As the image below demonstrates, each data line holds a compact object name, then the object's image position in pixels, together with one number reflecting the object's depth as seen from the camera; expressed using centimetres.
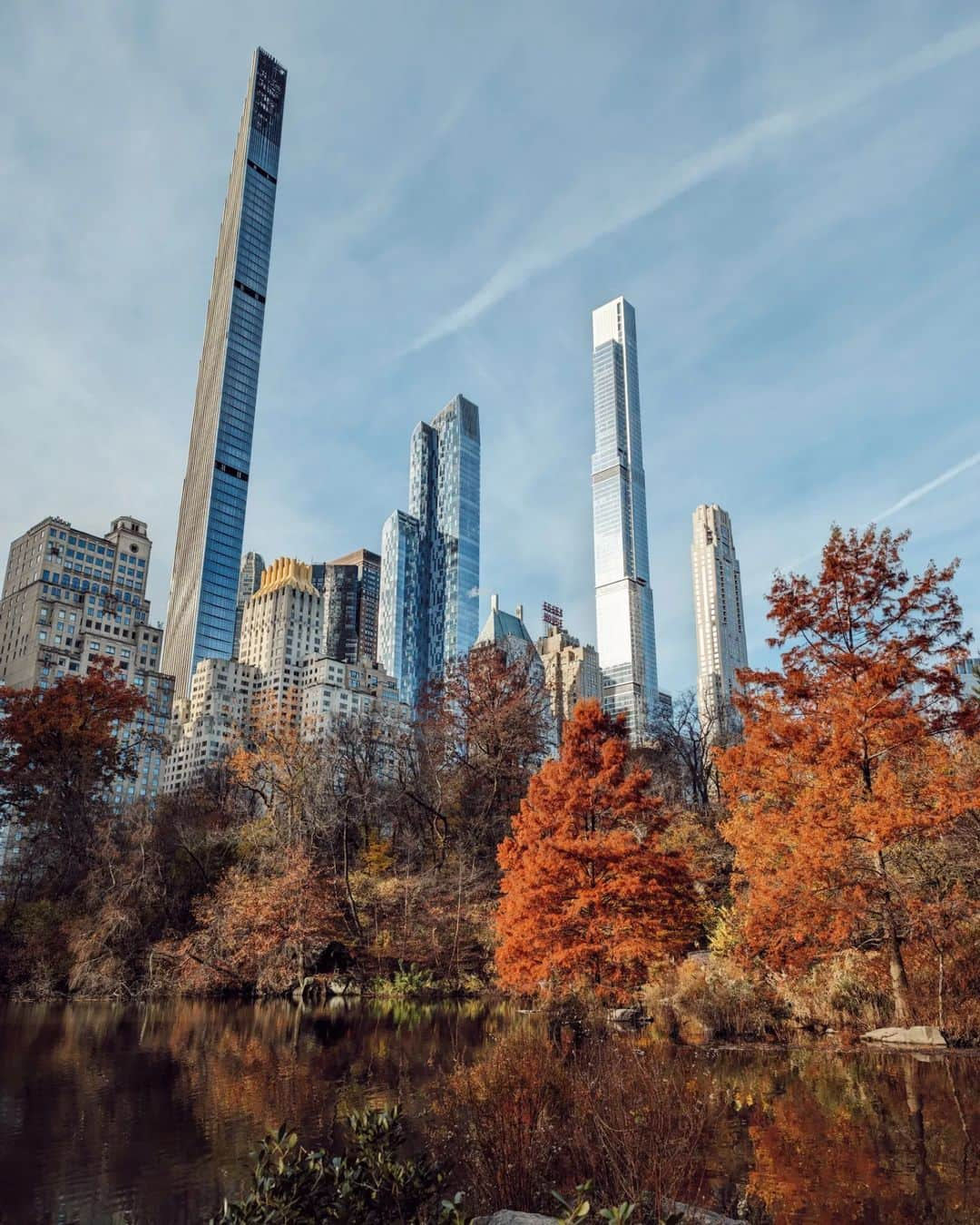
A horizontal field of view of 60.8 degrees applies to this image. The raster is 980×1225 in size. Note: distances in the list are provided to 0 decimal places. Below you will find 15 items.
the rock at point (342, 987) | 3400
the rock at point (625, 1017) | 2355
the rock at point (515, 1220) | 648
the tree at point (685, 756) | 4607
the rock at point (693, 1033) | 1997
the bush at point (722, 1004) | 2050
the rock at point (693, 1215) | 667
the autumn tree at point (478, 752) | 4203
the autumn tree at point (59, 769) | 3869
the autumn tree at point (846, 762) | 1800
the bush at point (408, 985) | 3339
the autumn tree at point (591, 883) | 2209
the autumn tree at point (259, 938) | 3272
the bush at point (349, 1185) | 646
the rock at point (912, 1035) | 1772
